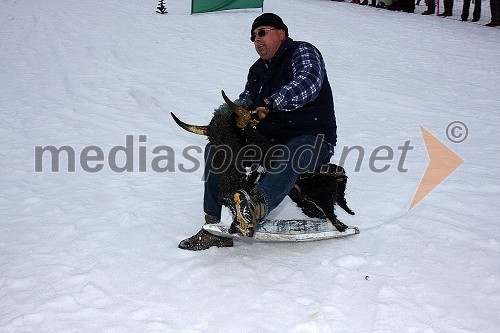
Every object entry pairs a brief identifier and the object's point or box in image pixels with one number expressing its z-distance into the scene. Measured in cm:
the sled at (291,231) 349
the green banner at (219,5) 1442
